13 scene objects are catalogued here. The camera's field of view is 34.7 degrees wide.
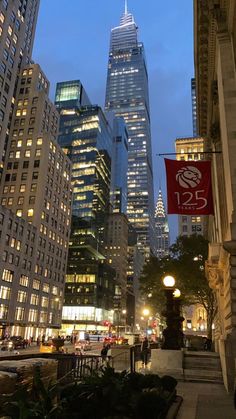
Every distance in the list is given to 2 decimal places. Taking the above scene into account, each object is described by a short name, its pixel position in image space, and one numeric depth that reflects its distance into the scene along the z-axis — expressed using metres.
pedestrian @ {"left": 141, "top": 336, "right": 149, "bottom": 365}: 24.07
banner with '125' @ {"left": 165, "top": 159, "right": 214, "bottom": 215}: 16.02
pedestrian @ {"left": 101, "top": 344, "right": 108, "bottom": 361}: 30.05
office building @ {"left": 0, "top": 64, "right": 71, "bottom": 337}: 90.56
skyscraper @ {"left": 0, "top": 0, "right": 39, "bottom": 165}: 97.21
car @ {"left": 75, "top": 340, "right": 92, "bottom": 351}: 49.77
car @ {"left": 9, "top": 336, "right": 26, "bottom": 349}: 54.42
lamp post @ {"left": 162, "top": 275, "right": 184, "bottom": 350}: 17.91
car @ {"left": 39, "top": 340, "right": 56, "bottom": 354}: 38.33
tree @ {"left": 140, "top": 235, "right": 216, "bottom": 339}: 39.28
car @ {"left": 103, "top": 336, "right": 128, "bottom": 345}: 59.04
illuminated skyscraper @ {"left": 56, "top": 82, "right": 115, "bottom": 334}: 141.50
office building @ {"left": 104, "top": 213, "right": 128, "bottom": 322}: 190.04
